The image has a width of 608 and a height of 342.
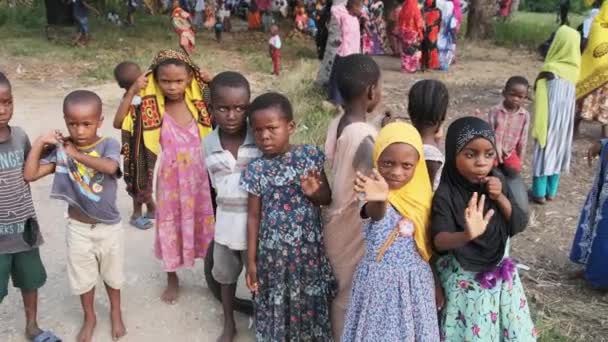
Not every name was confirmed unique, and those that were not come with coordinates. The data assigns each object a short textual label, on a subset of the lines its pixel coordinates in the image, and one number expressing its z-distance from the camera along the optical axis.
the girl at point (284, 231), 2.55
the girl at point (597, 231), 3.78
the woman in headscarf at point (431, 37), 11.13
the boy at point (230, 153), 2.71
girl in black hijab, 2.22
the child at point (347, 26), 8.26
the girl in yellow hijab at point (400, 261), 2.29
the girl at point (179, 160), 3.20
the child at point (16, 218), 2.70
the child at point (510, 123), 4.61
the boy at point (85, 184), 2.69
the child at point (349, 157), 2.48
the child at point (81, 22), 12.56
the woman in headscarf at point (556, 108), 5.17
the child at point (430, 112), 2.62
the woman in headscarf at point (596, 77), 6.34
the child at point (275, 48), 10.53
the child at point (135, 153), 3.30
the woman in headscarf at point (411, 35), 11.06
